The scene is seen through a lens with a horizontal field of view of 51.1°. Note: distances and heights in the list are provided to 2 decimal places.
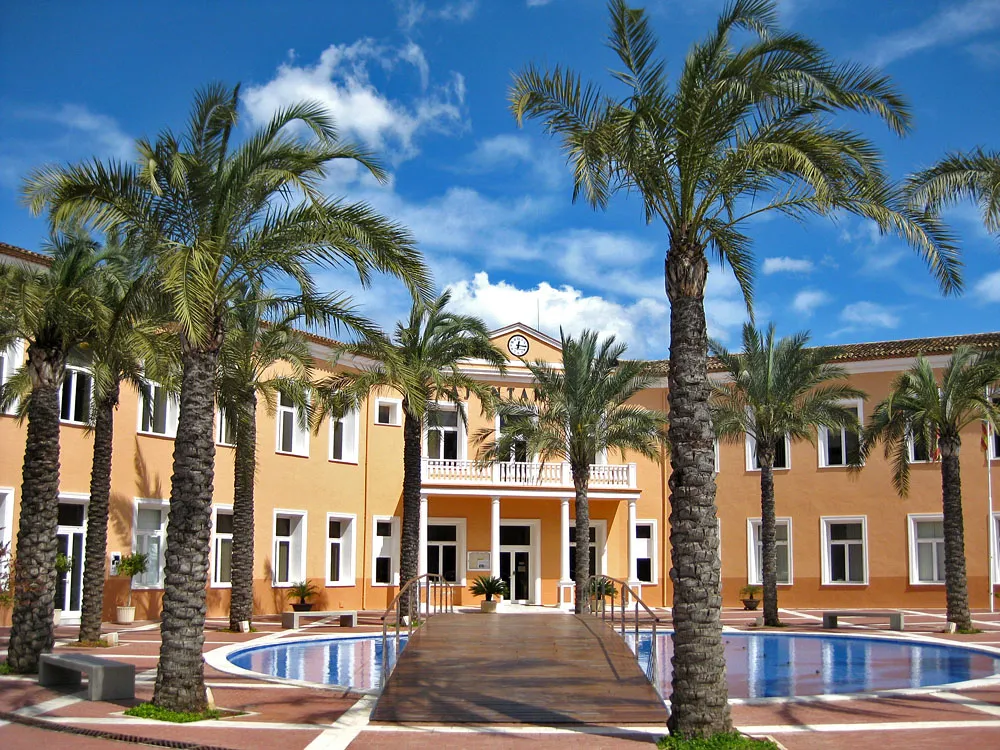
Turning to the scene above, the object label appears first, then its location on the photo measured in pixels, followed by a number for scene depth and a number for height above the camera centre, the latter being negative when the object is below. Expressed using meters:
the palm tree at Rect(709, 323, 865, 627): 26.05 +3.14
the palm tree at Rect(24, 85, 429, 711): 12.40 +3.62
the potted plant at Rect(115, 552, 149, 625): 25.11 -1.19
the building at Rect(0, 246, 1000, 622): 31.42 +0.23
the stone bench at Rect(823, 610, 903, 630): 25.38 -2.32
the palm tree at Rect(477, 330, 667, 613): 26.77 +2.73
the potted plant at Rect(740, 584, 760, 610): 33.28 -2.34
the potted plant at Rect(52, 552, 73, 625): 23.05 -1.03
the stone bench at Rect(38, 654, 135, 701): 13.22 -1.95
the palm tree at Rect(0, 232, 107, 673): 15.00 +1.58
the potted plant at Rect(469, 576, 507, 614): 29.50 -1.93
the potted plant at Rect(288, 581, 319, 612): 30.06 -2.05
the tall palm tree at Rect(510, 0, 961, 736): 11.09 +4.02
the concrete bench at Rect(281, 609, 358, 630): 24.78 -2.36
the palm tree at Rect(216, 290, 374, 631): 22.70 +2.77
